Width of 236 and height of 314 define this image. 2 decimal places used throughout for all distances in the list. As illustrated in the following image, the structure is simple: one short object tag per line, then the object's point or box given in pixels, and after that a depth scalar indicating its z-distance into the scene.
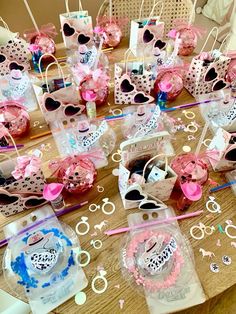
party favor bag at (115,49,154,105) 1.18
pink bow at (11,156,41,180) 0.82
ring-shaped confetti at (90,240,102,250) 0.84
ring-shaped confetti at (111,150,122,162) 1.06
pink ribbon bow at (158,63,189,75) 1.26
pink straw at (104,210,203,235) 0.86
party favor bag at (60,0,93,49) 1.41
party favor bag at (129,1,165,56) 1.44
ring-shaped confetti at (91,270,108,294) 0.76
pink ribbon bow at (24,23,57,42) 1.41
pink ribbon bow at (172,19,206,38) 1.54
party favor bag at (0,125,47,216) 0.82
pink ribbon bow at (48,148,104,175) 0.92
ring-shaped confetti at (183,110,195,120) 1.23
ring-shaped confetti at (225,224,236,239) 0.87
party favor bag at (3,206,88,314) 0.74
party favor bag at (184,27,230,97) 1.25
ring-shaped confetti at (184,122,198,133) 1.17
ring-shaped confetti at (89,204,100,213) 0.92
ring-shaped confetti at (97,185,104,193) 0.97
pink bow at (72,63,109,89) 1.15
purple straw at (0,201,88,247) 0.83
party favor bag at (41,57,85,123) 1.08
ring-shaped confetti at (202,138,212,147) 1.13
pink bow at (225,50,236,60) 1.38
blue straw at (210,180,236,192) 0.98
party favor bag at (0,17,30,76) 1.26
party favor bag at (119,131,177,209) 0.83
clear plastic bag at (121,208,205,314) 0.75
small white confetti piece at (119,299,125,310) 0.73
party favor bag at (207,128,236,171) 0.94
